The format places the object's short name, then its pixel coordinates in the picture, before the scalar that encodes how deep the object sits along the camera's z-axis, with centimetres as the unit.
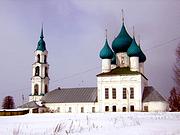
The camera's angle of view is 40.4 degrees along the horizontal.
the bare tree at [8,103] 6498
